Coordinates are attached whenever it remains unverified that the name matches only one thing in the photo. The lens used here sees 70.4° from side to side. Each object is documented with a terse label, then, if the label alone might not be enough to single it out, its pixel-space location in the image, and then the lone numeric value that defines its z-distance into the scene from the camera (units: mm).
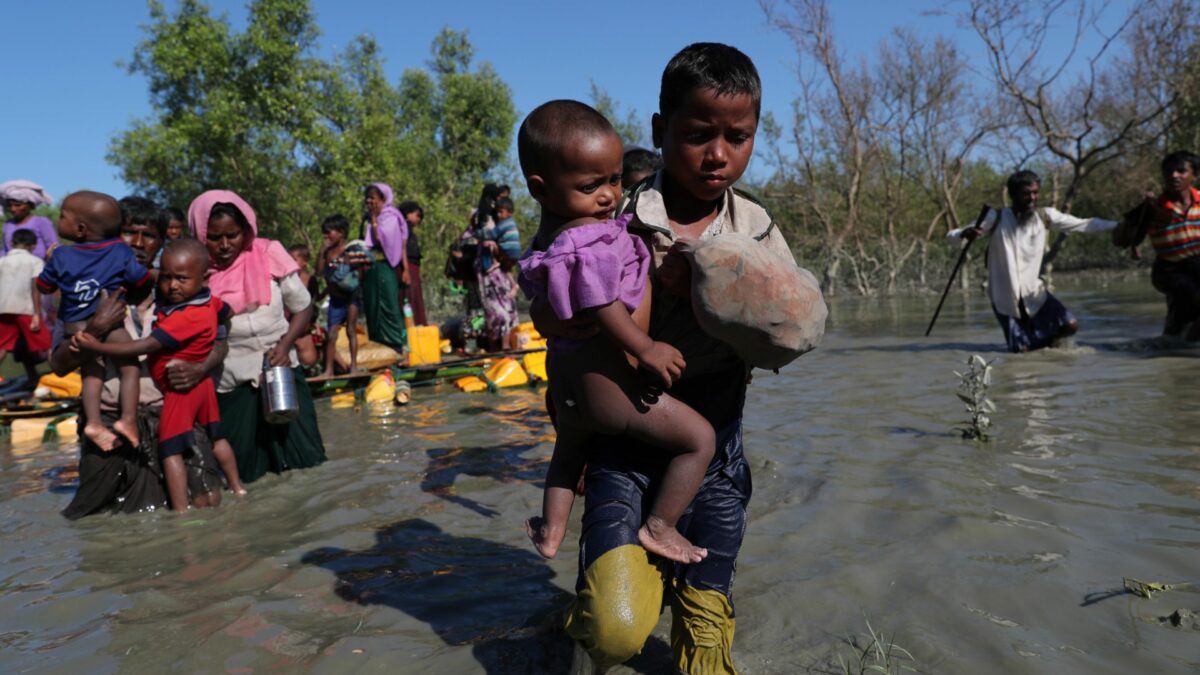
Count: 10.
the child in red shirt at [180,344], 4391
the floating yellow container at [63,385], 8655
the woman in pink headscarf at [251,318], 4867
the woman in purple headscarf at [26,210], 8523
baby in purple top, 2018
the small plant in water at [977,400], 4820
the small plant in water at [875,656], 2195
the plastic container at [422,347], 9891
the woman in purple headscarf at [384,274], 9508
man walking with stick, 8750
